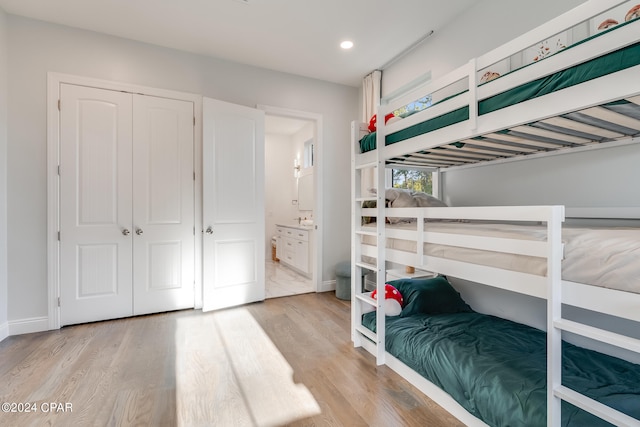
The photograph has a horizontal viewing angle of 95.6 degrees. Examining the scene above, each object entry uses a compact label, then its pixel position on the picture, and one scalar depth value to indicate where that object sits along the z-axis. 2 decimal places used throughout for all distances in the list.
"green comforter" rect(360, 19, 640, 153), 0.87
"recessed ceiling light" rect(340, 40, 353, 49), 2.97
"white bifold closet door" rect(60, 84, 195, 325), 2.72
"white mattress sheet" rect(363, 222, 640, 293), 0.95
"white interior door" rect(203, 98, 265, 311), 3.08
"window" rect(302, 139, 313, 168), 5.83
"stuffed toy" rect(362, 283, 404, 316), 2.29
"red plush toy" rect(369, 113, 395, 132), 2.05
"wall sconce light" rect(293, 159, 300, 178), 6.21
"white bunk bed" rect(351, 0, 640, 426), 0.94
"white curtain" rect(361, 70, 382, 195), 3.54
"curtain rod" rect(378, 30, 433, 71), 2.86
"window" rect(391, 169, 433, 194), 3.11
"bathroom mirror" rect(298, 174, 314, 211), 5.61
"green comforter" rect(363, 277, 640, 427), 1.25
